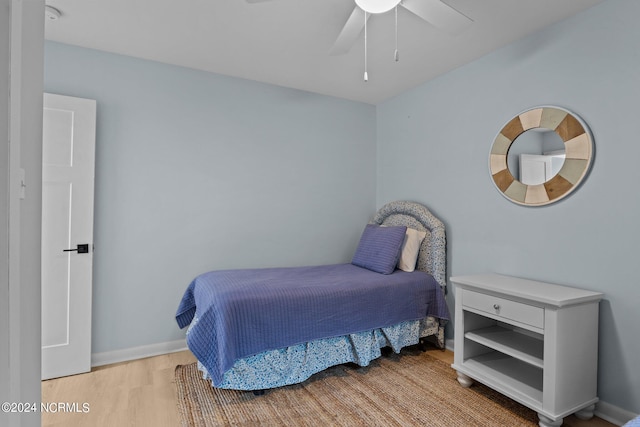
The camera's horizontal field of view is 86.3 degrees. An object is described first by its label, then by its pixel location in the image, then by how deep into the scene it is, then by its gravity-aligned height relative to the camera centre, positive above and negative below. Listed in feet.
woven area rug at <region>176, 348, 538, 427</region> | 6.46 -3.92
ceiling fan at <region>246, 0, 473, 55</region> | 5.40 +3.30
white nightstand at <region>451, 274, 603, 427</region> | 6.15 -2.71
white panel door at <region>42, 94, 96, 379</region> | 8.14 -0.60
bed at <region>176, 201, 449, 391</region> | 7.07 -2.29
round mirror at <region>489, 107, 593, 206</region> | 7.15 +1.39
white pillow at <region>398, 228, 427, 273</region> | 10.13 -1.05
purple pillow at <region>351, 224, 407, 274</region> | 9.85 -1.07
